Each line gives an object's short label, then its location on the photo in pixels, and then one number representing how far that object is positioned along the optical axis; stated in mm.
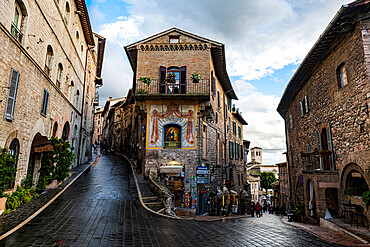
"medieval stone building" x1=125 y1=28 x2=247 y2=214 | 16647
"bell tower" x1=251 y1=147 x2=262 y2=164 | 87644
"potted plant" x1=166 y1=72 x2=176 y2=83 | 17703
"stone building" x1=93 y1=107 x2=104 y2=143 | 71750
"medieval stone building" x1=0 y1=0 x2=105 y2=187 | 9484
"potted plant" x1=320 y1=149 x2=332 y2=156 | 12641
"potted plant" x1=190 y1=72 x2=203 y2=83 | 17241
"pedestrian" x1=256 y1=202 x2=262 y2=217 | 23444
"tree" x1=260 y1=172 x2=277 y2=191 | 69188
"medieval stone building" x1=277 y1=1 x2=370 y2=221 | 9867
